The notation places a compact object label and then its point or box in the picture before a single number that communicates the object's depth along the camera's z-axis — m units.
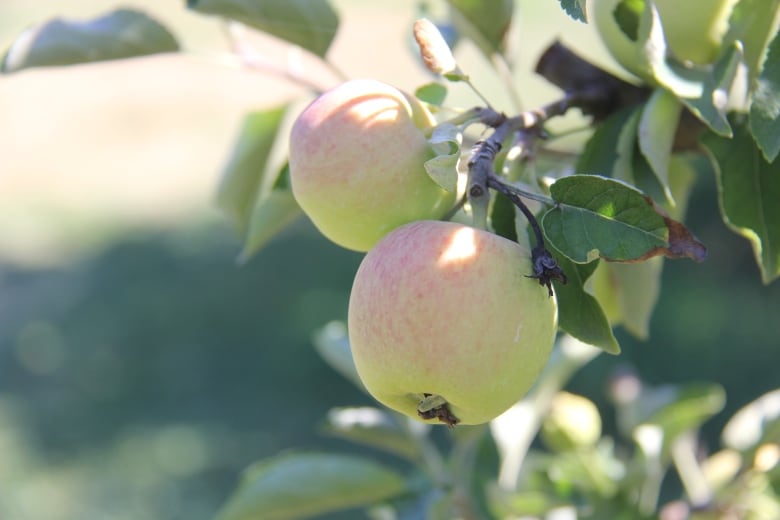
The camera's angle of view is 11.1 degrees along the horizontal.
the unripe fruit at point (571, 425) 1.53
